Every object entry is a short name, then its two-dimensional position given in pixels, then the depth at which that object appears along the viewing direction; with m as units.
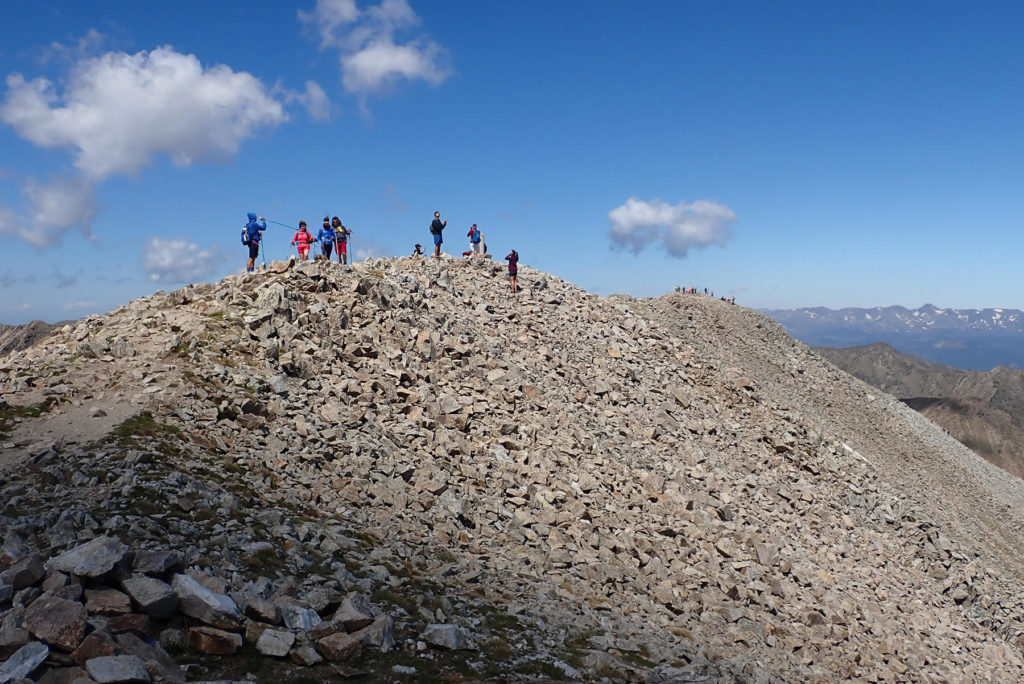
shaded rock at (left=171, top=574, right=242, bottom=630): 7.93
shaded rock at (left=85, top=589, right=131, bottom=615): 7.34
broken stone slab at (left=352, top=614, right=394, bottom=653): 8.55
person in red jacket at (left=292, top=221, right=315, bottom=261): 24.03
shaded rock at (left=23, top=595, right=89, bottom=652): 6.77
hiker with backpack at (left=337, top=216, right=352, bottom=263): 25.31
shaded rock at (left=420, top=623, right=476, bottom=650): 9.09
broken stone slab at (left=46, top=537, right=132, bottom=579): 7.63
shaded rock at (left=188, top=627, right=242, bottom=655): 7.57
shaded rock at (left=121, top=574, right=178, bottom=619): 7.59
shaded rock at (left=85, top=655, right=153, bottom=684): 6.39
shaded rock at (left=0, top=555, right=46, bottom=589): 7.49
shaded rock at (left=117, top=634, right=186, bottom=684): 6.79
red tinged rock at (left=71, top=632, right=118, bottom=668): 6.63
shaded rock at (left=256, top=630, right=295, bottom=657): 7.82
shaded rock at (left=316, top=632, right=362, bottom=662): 8.06
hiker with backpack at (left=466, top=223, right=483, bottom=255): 33.19
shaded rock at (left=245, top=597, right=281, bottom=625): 8.40
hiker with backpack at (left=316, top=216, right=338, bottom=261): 24.78
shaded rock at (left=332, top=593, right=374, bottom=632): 8.75
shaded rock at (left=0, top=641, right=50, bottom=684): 6.29
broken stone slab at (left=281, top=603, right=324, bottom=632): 8.50
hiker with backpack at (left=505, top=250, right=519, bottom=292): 29.97
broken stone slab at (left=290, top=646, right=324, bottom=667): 7.82
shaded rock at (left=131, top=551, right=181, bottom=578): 8.20
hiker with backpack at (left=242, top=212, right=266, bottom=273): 22.50
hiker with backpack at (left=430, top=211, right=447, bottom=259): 29.25
